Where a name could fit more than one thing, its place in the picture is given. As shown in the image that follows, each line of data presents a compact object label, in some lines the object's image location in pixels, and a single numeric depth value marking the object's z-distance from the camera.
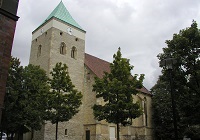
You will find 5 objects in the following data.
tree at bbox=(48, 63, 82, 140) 18.08
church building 26.55
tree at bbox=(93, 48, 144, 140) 16.53
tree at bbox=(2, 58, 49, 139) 19.31
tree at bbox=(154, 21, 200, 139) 18.42
